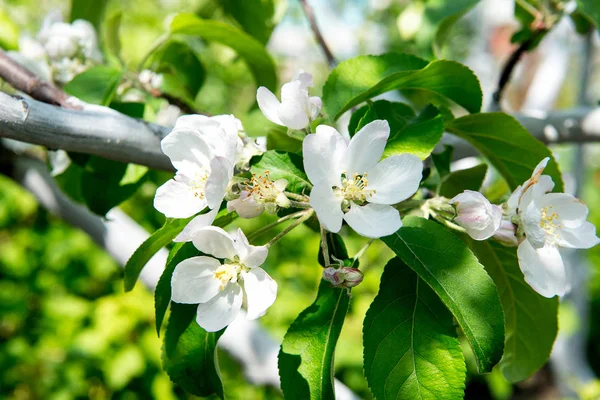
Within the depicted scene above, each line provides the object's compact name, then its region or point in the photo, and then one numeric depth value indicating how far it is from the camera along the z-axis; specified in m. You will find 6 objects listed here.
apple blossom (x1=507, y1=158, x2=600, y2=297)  0.47
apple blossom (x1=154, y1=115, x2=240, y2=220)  0.47
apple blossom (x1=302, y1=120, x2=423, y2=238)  0.45
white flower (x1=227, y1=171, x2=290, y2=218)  0.45
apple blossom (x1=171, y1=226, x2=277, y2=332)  0.45
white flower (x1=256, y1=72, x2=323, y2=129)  0.47
